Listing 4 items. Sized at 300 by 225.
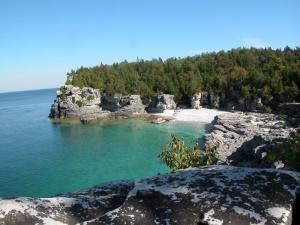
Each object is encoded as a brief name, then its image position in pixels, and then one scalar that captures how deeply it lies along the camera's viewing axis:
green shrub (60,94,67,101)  72.50
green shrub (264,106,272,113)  58.78
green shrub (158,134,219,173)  13.05
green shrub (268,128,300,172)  11.57
